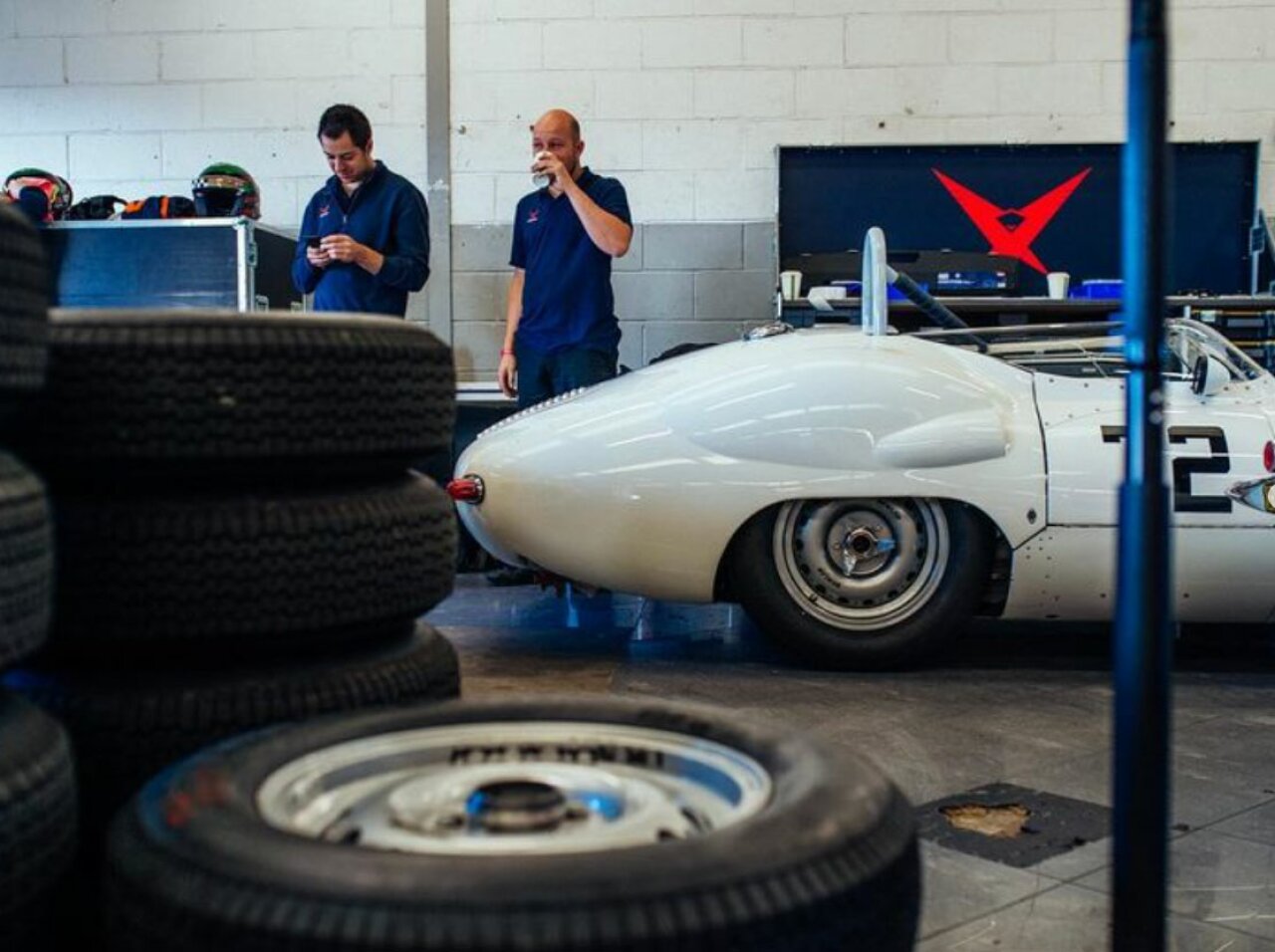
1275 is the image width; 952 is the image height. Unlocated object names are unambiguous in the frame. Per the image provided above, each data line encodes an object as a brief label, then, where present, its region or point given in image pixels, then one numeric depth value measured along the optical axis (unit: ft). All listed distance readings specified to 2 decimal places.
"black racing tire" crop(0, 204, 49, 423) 4.63
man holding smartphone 17.39
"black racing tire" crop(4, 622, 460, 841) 5.28
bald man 17.83
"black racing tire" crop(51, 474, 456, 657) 5.29
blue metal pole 4.26
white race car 12.48
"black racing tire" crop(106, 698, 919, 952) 3.47
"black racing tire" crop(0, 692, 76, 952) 4.23
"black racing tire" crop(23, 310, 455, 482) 5.30
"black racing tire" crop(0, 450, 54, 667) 4.42
